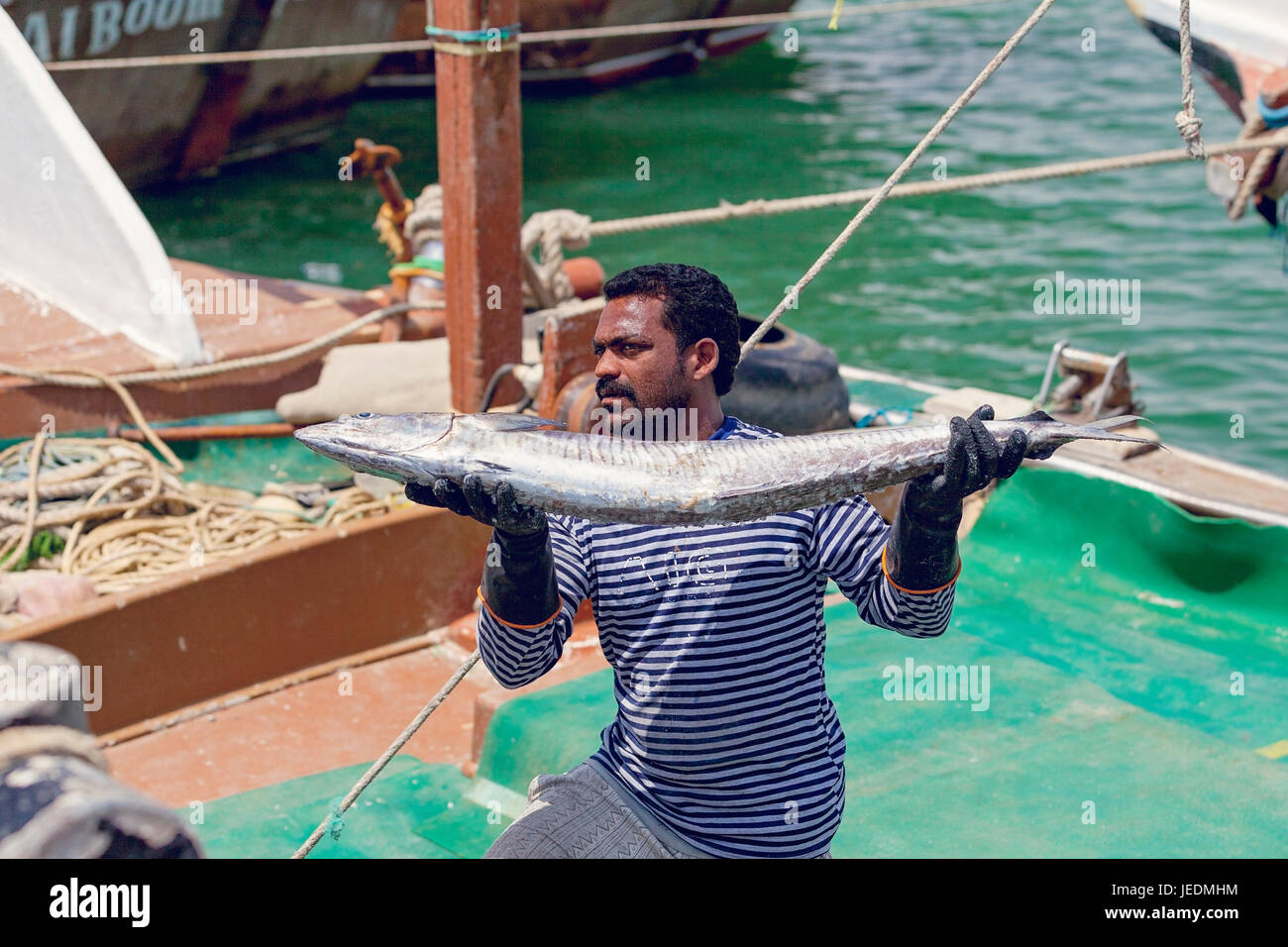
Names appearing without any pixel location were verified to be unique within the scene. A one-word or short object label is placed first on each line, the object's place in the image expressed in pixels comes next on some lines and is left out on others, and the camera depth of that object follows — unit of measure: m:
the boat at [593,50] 20.58
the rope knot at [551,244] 7.77
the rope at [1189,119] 4.28
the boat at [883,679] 4.32
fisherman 2.73
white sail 7.52
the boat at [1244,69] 8.29
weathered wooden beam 6.61
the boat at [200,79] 14.70
